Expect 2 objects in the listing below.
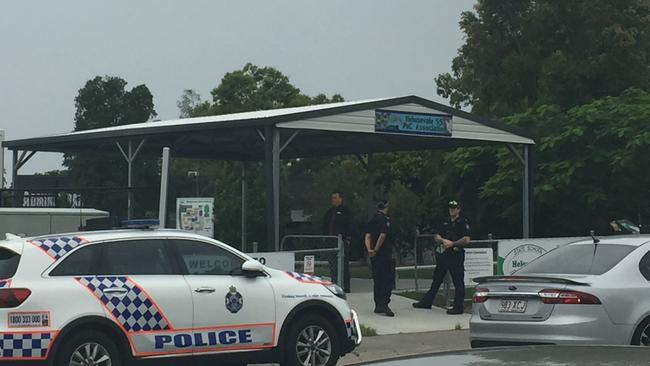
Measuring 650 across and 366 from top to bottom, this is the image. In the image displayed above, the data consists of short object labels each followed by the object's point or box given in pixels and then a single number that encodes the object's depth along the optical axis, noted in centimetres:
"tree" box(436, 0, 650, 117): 3862
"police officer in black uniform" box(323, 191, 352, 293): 1878
